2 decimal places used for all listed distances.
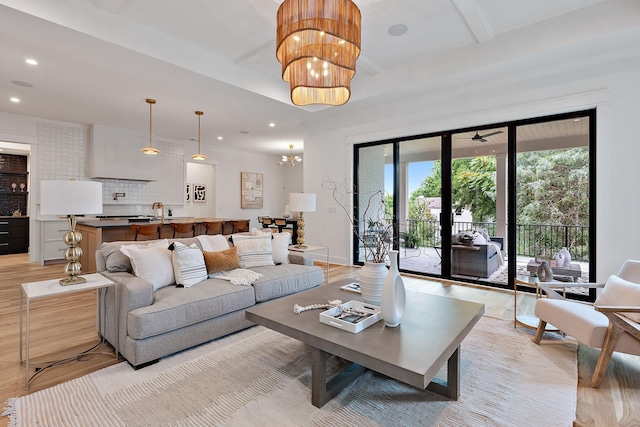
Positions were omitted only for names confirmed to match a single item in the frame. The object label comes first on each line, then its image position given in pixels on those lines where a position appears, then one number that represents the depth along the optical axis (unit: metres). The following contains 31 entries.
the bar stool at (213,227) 6.34
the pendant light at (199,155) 5.81
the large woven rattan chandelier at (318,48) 2.14
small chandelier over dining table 8.56
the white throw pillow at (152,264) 2.61
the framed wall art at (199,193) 9.67
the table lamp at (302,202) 4.48
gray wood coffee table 1.49
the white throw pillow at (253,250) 3.46
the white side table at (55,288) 2.05
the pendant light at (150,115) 5.18
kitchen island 4.83
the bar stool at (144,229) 5.23
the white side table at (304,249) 4.38
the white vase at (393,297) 1.87
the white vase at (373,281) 2.23
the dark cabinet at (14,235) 7.44
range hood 6.57
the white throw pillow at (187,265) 2.77
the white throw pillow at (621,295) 2.06
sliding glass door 3.93
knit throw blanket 2.89
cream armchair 1.95
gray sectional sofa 2.19
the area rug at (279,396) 1.69
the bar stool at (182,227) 5.73
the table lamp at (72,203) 2.23
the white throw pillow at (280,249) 3.81
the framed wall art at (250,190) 9.62
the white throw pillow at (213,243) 3.27
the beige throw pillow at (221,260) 3.05
